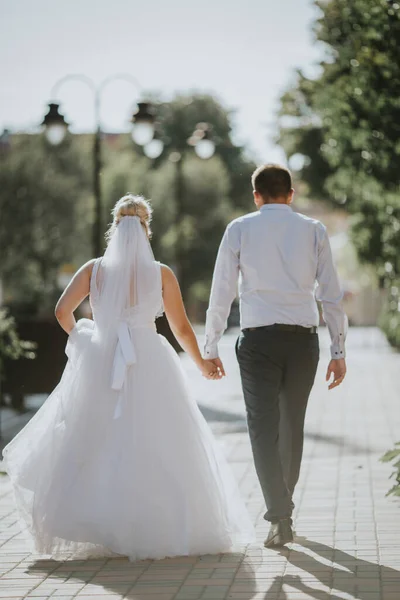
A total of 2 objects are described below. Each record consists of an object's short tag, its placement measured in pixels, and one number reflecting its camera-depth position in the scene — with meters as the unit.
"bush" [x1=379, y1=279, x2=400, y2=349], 31.05
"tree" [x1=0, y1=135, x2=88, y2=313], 50.81
